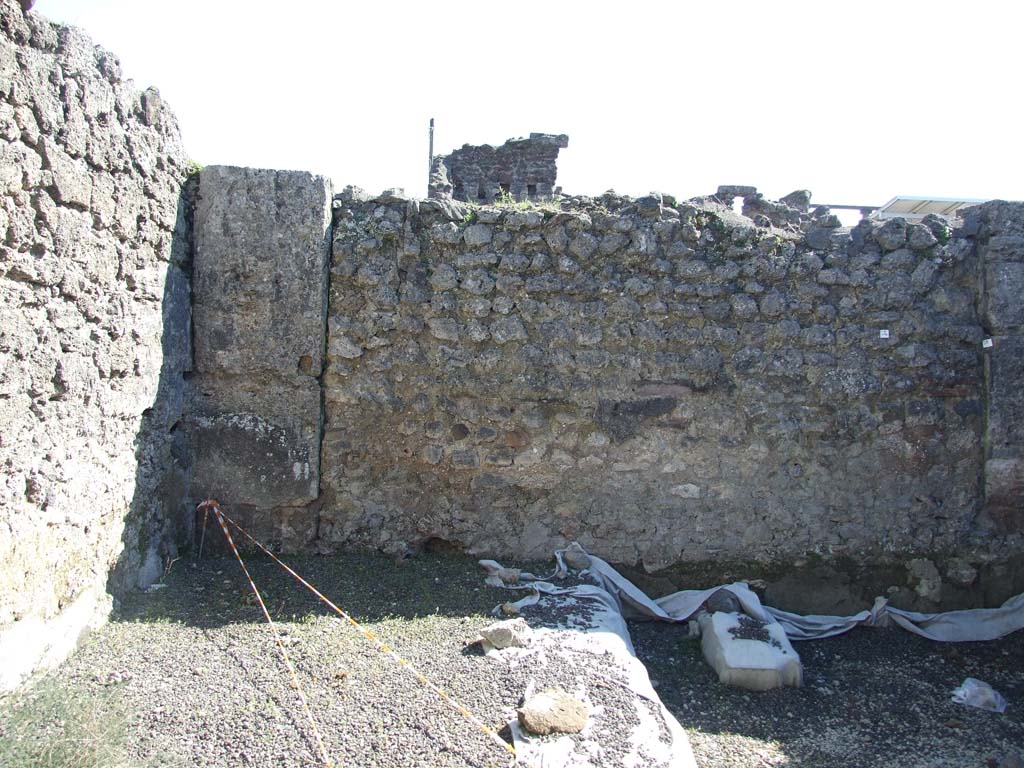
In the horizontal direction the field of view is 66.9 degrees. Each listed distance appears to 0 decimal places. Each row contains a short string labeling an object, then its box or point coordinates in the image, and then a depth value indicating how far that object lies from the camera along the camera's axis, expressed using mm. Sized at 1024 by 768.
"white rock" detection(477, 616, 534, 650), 3408
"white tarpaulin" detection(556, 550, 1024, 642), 4344
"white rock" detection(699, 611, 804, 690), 3660
